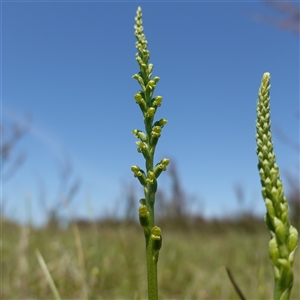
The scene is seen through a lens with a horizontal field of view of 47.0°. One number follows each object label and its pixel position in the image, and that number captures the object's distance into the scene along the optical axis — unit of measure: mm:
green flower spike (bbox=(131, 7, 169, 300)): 135
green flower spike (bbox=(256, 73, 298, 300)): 117
